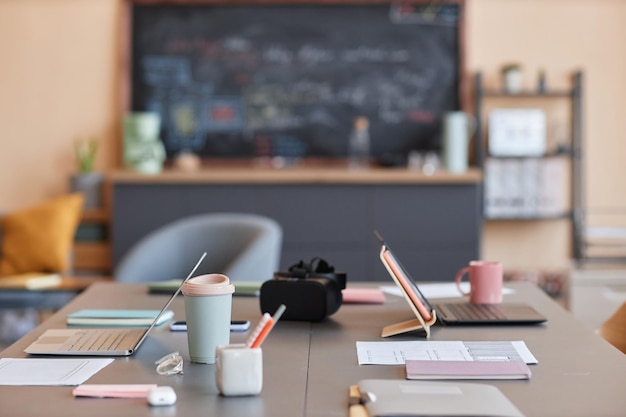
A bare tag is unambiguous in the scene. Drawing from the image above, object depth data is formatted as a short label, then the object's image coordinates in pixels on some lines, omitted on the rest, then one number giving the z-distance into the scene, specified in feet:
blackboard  16.81
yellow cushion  14.20
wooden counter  15.42
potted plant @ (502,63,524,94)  16.11
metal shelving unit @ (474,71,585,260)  16.29
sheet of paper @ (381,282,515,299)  7.53
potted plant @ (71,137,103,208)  16.16
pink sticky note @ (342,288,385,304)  7.25
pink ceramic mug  6.91
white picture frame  16.44
